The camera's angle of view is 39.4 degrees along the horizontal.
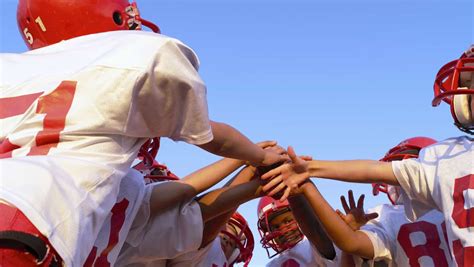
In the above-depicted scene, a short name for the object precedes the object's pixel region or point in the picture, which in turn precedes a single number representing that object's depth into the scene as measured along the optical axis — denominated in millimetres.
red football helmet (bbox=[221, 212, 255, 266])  4305
